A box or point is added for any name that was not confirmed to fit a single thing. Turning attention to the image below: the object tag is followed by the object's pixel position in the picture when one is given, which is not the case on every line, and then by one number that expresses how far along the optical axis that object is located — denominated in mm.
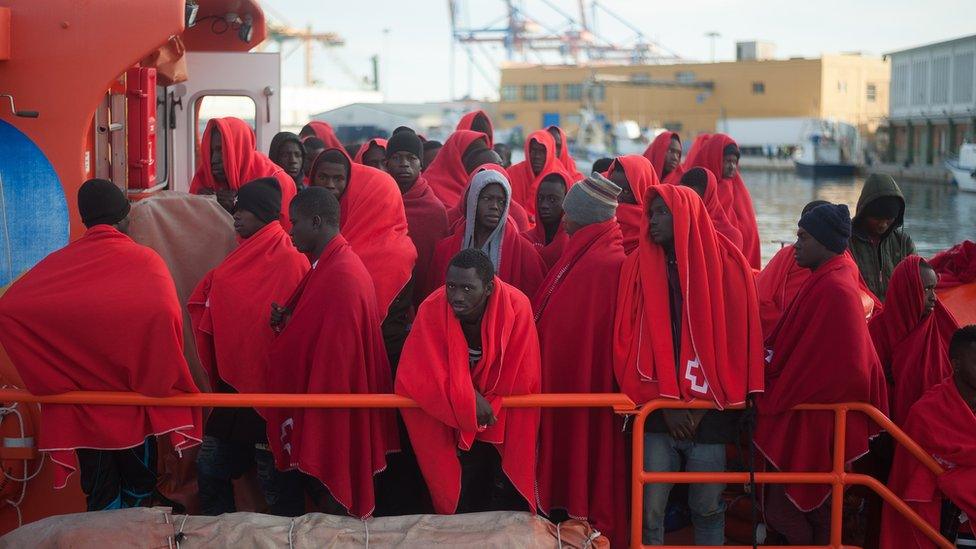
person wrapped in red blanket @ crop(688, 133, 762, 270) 8969
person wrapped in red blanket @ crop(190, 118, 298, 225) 6535
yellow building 75750
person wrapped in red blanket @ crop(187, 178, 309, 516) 5035
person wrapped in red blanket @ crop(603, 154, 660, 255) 6035
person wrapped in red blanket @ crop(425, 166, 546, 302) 5746
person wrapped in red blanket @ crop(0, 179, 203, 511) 4461
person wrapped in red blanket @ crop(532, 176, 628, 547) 4824
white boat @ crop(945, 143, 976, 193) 44812
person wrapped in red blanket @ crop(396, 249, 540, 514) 4398
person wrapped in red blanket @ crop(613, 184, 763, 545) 4551
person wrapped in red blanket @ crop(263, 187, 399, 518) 4660
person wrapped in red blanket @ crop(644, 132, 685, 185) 9078
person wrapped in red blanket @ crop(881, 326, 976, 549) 4508
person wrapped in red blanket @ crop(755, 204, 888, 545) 4582
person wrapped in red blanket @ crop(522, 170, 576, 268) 6148
